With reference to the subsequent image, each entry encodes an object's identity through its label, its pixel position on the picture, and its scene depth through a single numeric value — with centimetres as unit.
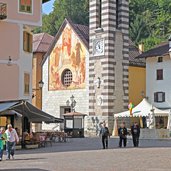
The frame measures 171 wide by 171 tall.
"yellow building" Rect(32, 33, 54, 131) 6268
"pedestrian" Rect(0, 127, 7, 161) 2246
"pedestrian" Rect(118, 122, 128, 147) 3144
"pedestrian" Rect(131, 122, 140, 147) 3173
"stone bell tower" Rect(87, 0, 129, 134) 5172
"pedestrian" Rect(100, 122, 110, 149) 3032
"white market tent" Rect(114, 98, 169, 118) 4768
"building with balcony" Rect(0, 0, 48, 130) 3488
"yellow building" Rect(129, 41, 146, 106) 5653
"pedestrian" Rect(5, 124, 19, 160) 2297
